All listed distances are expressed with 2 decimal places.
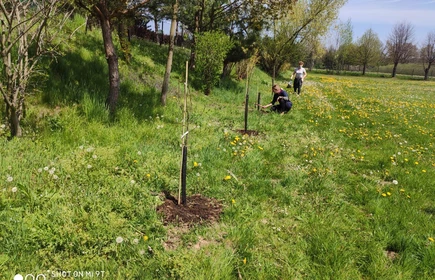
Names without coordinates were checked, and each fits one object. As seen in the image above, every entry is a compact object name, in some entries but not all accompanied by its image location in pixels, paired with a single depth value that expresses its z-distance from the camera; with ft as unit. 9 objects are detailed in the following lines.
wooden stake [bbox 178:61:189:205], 11.62
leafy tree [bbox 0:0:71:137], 12.98
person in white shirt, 46.88
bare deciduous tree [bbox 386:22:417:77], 195.52
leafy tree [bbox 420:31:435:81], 189.98
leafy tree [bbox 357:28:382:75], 194.49
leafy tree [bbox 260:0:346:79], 67.77
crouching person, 32.17
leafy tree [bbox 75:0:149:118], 18.69
